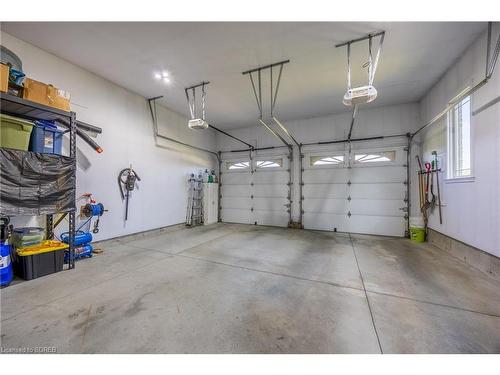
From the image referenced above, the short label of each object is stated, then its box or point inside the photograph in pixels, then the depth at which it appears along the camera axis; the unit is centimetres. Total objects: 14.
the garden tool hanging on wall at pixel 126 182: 432
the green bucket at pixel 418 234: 453
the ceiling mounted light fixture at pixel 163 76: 381
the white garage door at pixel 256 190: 655
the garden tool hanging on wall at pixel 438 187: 392
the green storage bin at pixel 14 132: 233
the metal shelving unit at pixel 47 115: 242
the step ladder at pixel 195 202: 628
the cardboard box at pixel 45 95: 250
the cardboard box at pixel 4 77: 220
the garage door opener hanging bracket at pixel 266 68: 346
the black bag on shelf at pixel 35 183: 233
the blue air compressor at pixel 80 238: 315
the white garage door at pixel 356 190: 521
